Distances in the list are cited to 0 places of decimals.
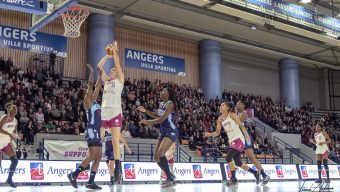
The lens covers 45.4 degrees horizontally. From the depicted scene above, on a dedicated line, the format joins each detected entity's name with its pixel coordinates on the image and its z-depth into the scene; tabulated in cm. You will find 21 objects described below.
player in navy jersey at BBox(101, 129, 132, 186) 1048
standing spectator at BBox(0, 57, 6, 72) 1993
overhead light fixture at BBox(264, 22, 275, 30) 2161
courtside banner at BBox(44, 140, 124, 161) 1584
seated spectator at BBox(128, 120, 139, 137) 1981
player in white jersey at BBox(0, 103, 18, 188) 987
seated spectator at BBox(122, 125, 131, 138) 1897
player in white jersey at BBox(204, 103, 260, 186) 1034
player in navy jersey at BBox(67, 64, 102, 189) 743
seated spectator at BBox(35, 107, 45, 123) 1717
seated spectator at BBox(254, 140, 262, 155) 2290
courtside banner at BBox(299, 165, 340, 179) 2022
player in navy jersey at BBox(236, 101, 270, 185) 1084
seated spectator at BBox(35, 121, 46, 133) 1649
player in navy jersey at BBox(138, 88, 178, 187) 805
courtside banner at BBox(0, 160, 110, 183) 1209
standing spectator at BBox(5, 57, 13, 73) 2019
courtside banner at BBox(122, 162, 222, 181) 1428
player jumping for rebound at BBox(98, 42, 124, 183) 725
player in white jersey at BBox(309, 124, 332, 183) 1392
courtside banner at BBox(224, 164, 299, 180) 1751
